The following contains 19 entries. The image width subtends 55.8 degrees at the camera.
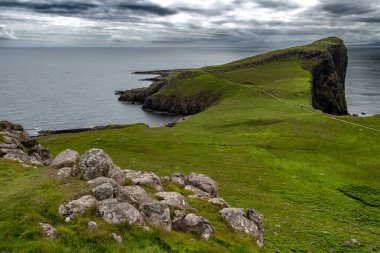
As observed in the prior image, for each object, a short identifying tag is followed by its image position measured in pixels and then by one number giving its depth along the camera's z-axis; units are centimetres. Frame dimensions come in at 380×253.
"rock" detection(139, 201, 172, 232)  2348
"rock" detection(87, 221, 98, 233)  2116
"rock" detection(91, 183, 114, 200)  2430
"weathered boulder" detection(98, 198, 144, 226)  2230
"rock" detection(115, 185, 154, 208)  2471
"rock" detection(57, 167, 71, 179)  2842
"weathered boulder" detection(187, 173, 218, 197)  3378
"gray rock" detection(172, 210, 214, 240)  2373
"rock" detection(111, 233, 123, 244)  2079
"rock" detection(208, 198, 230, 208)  2885
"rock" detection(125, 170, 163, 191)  3043
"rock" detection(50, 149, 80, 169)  3102
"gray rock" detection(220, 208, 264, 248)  2591
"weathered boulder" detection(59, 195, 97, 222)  2221
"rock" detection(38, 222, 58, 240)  2027
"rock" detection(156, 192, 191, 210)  2652
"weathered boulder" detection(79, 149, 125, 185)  2845
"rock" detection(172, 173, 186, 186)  3403
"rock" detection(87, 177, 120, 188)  2604
